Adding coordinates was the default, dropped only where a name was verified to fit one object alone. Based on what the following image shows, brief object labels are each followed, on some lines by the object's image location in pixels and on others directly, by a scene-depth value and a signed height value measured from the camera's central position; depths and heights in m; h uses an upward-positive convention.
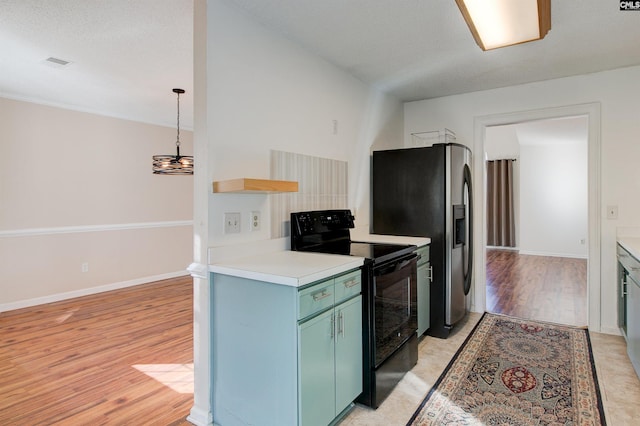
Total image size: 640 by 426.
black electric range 2.06 -0.52
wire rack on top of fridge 3.91 +0.86
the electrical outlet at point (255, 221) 2.22 -0.06
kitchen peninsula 1.62 -0.63
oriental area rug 1.99 -1.13
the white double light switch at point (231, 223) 2.04 -0.06
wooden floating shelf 1.79 +0.14
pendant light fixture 3.86 +0.54
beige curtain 8.27 +0.16
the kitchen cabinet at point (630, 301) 2.29 -0.66
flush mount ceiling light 1.73 +1.02
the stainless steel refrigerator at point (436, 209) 3.12 +0.03
